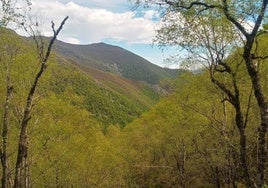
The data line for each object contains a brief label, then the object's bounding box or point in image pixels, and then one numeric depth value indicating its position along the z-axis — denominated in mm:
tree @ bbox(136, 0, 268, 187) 11641
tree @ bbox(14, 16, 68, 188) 13219
